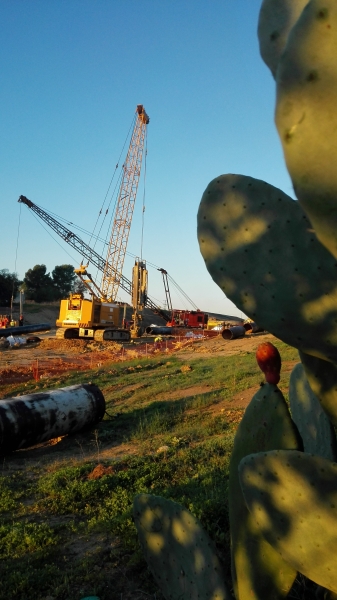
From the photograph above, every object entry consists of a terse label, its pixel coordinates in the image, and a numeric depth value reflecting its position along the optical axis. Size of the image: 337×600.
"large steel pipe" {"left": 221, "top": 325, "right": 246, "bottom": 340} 28.30
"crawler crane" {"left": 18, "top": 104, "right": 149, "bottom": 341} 30.91
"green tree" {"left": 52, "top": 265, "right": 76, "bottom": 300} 73.88
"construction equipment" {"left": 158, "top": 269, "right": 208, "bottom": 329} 45.86
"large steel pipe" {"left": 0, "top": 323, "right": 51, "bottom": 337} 34.94
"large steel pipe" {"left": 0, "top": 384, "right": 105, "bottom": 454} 7.09
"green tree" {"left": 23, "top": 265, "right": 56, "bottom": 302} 69.12
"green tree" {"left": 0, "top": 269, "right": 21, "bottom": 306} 61.31
